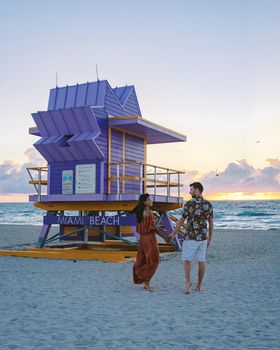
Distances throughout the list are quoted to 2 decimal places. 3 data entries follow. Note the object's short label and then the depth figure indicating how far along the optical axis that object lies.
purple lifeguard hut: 16.28
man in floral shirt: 9.48
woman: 10.11
